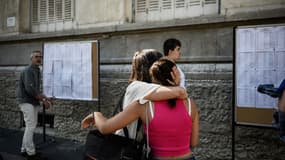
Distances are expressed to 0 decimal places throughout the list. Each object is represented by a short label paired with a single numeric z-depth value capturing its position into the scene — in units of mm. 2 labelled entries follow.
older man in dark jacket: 6297
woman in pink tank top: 2537
